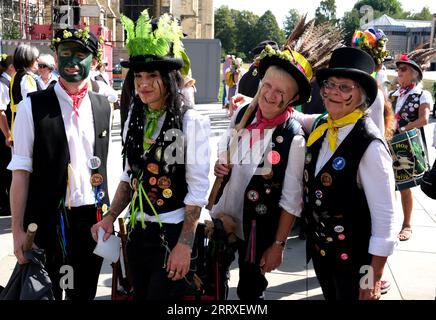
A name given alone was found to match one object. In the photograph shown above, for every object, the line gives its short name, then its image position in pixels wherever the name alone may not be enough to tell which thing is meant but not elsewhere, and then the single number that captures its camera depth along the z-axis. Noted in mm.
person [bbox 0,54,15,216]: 5434
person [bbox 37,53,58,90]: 5946
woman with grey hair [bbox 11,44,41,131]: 5191
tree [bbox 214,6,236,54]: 71938
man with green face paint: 2439
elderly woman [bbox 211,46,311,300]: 2451
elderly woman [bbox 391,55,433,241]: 4902
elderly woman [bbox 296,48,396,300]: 2199
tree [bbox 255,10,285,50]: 67062
